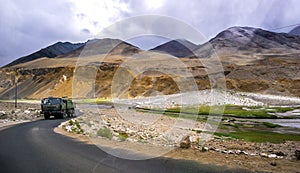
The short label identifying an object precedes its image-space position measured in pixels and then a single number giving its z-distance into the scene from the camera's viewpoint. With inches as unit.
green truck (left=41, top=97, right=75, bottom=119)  1573.6
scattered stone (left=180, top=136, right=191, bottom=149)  655.5
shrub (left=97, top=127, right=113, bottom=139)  826.1
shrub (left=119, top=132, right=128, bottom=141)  800.9
